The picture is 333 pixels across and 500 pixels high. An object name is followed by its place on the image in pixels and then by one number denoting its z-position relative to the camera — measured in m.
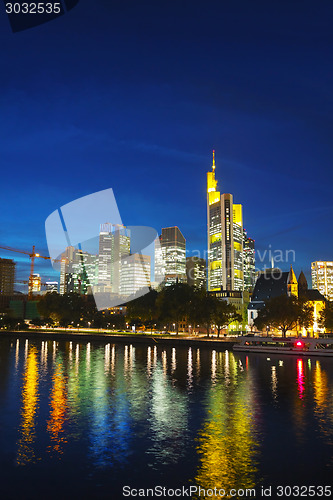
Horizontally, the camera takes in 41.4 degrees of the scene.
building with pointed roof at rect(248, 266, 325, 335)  188.62
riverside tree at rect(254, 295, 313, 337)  126.19
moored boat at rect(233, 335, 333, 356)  95.69
